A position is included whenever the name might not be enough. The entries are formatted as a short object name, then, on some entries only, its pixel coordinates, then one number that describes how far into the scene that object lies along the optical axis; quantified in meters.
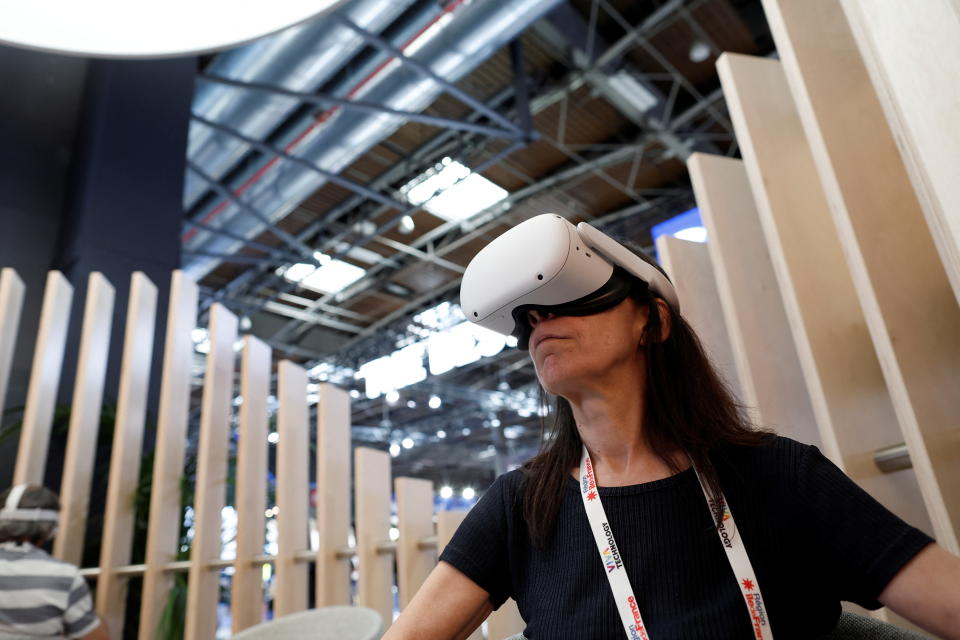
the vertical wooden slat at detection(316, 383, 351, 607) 2.23
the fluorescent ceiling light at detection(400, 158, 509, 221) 6.46
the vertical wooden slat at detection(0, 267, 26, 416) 3.05
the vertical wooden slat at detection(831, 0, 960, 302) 0.83
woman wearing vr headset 0.78
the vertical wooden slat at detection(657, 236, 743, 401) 1.64
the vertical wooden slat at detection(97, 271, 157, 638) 2.71
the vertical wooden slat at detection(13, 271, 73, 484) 2.87
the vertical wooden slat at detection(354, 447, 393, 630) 2.07
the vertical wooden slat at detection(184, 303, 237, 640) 2.52
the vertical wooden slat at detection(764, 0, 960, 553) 1.11
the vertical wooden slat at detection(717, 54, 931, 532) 1.30
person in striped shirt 2.11
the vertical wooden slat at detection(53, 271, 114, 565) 2.83
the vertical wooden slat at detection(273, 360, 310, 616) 2.31
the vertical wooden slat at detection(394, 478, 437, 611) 1.90
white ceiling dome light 1.66
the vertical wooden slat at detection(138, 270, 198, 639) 2.63
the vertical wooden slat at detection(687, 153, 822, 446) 1.49
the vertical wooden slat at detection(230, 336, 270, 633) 2.45
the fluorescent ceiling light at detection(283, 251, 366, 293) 7.99
